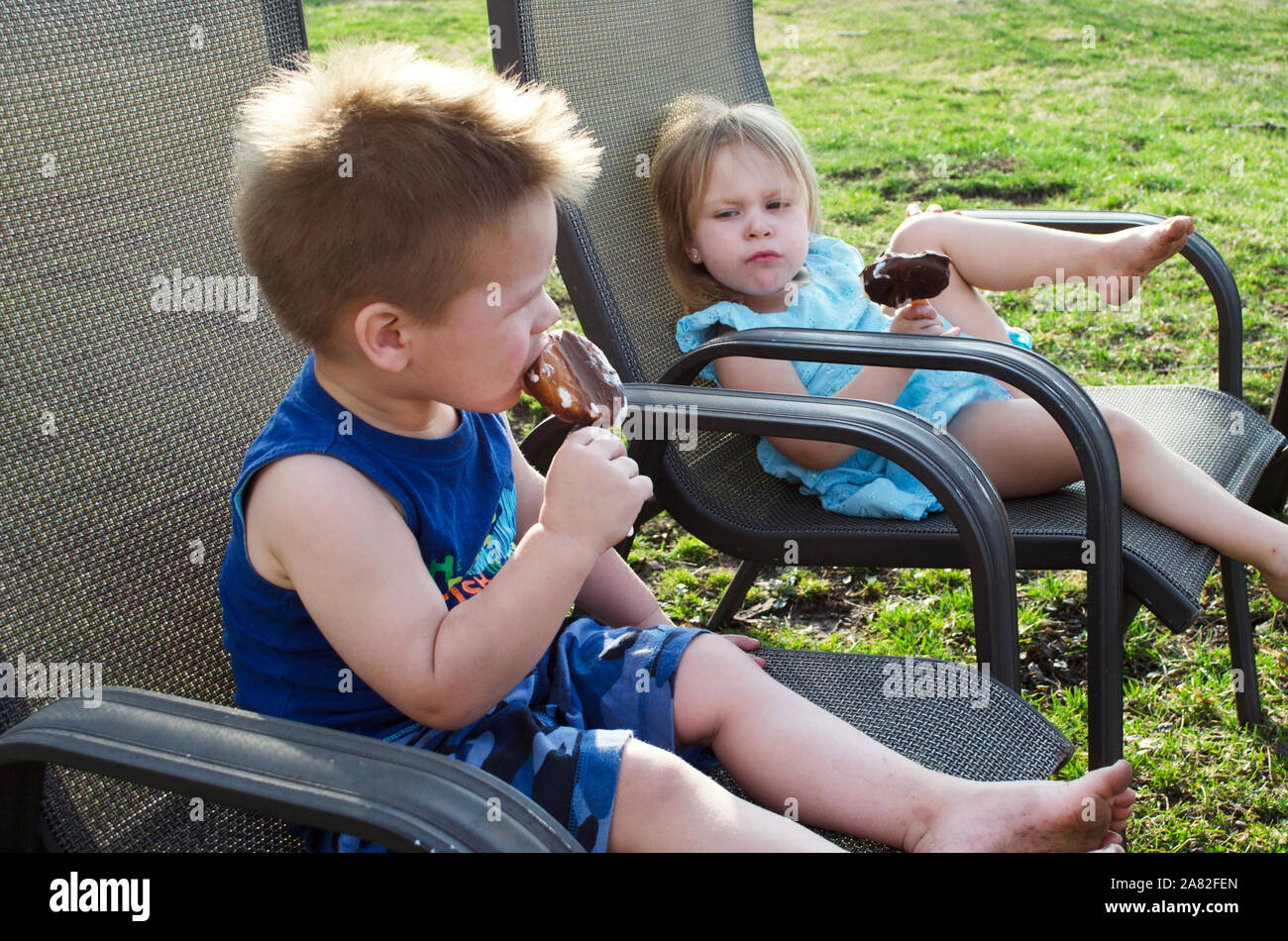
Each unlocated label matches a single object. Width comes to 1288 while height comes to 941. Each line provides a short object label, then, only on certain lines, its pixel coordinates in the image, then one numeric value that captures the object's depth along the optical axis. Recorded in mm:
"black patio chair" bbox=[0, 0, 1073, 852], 1263
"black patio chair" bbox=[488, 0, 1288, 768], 1981
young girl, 2164
